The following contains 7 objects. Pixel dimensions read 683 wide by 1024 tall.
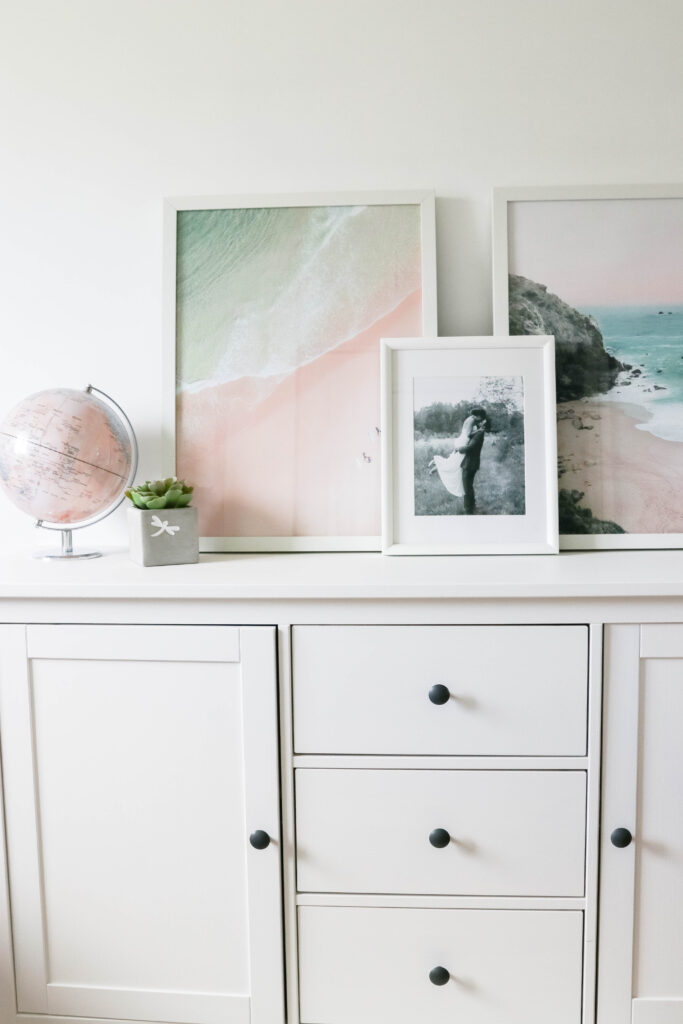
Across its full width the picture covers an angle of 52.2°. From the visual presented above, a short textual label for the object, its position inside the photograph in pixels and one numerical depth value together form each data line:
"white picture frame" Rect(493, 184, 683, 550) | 1.39
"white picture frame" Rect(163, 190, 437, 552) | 1.41
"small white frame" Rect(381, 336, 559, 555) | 1.35
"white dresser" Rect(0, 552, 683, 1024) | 1.09
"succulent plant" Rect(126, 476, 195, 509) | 1.26
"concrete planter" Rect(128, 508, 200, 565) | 1.24
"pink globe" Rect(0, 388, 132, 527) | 1.29
